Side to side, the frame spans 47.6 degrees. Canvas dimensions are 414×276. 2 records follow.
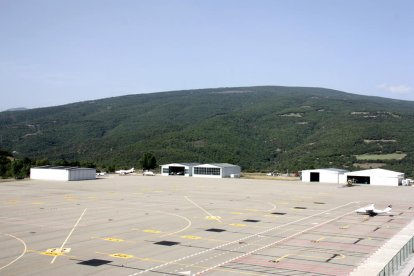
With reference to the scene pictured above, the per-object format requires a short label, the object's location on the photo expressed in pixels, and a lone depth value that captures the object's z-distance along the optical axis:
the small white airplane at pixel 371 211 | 54.53
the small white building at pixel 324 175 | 118.25
